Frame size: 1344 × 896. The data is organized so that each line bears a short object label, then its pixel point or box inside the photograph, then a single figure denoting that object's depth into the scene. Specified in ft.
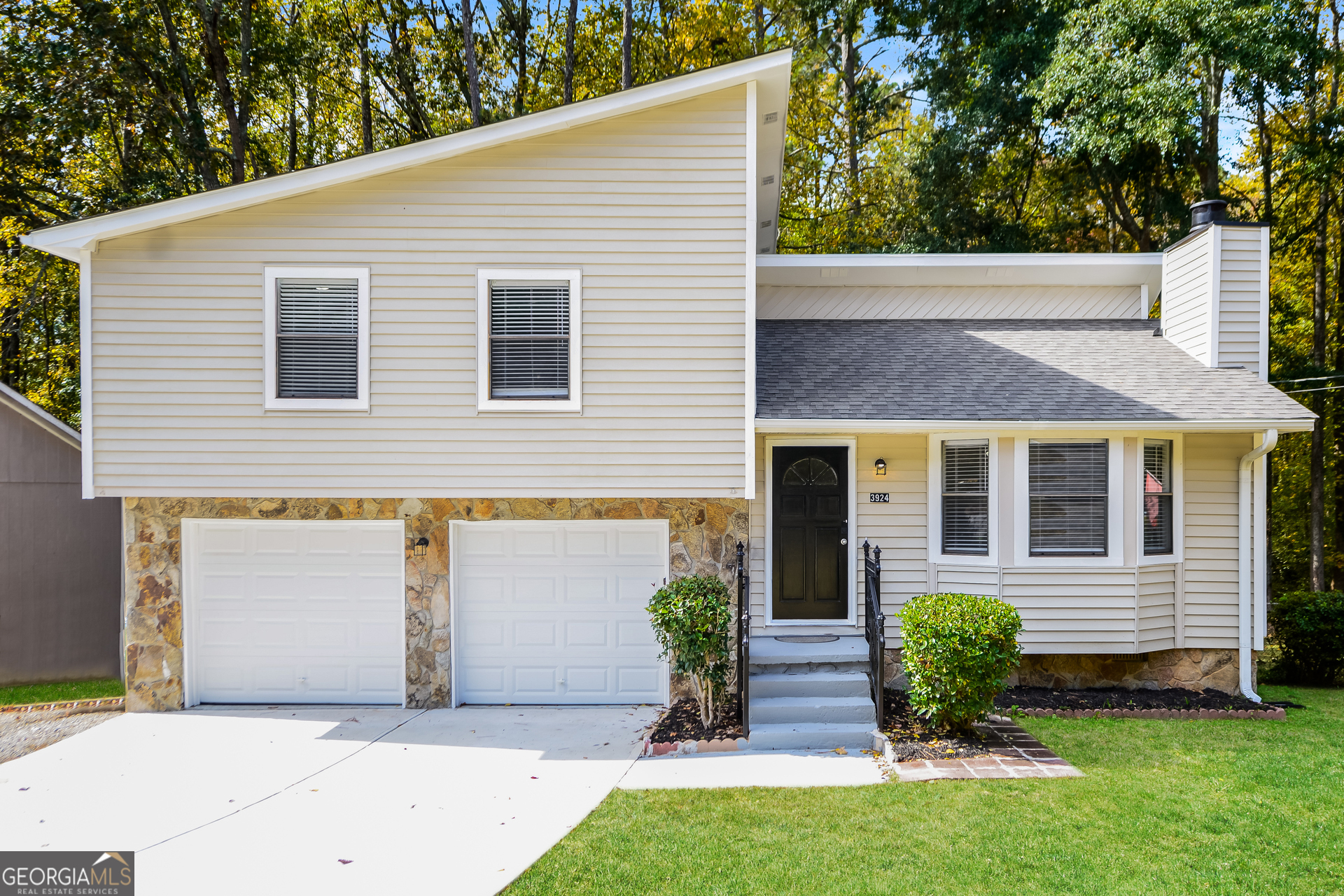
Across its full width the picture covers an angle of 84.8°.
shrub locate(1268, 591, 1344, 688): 28.09
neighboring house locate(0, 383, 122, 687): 28.45
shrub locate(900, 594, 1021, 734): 19.40
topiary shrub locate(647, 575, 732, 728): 20.56
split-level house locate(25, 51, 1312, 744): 21.72
